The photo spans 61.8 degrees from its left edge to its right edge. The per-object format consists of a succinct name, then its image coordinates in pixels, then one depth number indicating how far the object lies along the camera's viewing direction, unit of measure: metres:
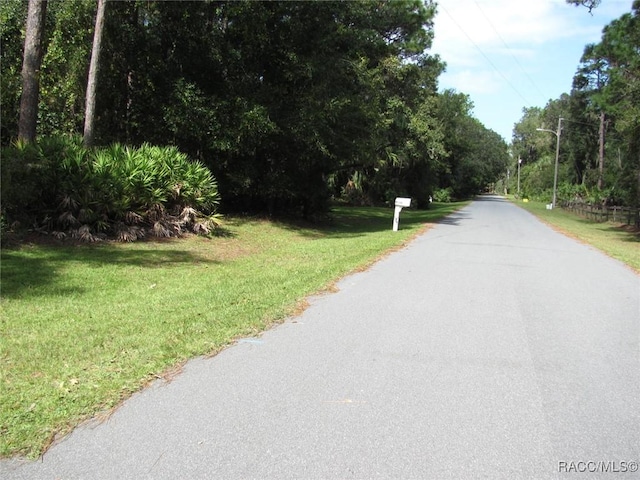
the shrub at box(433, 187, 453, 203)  63.04
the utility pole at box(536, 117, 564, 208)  52.25
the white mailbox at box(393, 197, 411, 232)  18.95
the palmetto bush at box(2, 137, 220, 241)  11.53
